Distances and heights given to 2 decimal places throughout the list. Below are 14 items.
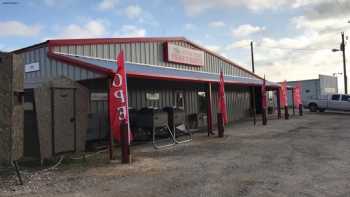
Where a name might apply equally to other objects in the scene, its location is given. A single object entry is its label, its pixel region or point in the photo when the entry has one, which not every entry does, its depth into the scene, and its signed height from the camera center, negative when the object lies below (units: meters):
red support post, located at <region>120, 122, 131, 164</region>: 8.16 -1.07
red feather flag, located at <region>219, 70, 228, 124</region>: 13.07 +0.04
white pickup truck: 26.16 -0.21
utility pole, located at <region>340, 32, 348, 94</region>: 35.50 +4.42
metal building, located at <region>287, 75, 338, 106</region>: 39.69 +1.87
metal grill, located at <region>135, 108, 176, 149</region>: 10.85 -0.52
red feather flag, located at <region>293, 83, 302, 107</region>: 24.71 +0.48
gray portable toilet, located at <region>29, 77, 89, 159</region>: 7.74 -0.23
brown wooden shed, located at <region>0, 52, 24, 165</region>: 5.94 -0.05
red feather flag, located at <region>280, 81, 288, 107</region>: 21.55 +0.64
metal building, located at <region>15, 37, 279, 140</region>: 10.84 +1.38
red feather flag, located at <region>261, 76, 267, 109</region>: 17.27 +0.22
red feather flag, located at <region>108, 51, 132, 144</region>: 8.27 +0.14
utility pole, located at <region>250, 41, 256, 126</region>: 24.93 +0.50
